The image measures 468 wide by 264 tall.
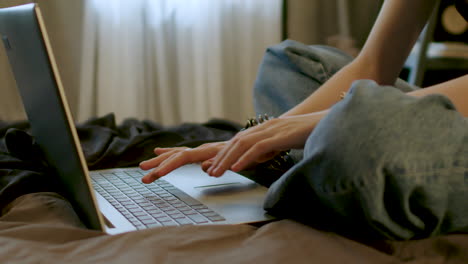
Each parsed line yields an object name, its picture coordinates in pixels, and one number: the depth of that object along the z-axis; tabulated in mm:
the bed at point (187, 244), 1111
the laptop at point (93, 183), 1167
